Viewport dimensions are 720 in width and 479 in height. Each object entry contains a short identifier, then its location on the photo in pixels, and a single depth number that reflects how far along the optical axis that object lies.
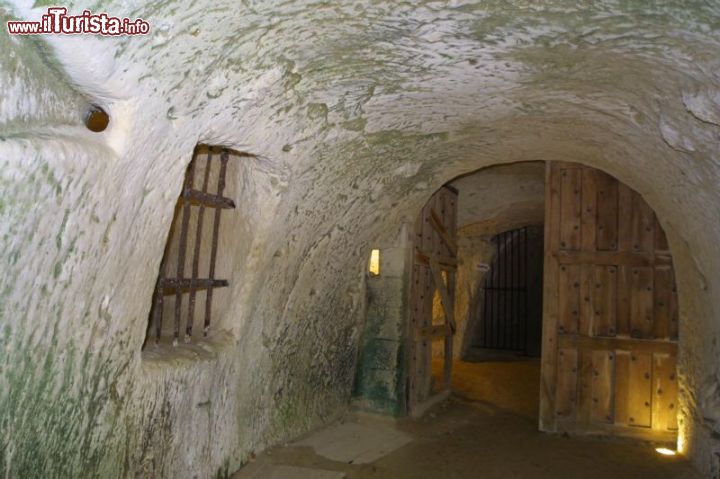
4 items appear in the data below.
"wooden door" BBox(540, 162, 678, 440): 4.86
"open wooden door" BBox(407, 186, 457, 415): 5.50
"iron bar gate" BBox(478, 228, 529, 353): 11.09
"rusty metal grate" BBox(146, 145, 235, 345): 3.12
